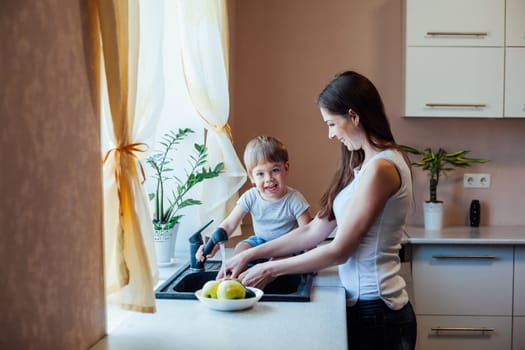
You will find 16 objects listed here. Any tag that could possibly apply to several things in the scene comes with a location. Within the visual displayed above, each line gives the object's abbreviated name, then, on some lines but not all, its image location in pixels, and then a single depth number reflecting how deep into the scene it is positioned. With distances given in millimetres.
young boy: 2332
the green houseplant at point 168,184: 2385
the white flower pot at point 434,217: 3328
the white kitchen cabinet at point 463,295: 3043
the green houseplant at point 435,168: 3334
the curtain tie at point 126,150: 1429
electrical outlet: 3543
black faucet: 2133
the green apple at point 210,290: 1729
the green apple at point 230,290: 1670
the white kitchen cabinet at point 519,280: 3031
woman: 1770
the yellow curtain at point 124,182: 1383
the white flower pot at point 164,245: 2365
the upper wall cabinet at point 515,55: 3178
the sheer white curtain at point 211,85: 2590
